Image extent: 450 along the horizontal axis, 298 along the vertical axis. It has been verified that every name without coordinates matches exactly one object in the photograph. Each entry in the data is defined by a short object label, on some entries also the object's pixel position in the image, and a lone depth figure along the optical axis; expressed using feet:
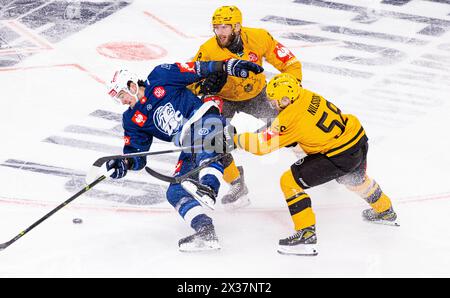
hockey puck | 43.78
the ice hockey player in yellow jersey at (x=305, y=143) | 40.19
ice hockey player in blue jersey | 41.70
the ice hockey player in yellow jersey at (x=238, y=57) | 45.01
